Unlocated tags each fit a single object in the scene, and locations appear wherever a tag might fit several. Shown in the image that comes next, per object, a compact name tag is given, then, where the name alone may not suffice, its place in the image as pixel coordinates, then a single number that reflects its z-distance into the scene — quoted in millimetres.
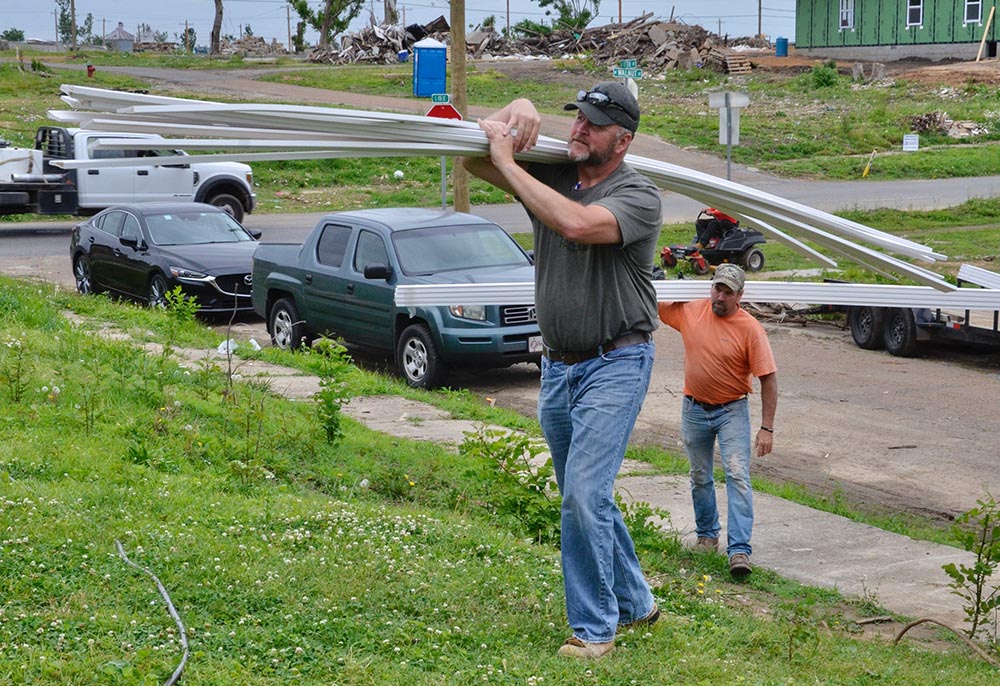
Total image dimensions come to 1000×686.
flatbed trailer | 13898
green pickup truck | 12500
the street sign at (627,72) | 21047
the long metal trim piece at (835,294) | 7350
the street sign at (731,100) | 21203
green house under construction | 55625
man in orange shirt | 7055
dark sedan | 16172
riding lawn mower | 19984
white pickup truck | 24062
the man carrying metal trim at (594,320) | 4730
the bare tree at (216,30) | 77312
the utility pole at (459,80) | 17438
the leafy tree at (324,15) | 76188
